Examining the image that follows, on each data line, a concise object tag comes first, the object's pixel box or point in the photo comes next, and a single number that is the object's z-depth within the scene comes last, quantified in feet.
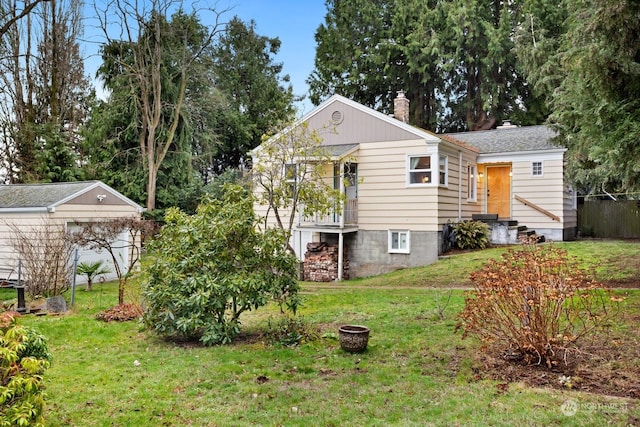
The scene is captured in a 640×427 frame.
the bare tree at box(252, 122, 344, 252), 40.88
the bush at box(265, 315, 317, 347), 22.21
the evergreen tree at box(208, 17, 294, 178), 94.38
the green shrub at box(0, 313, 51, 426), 10.89
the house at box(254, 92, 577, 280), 47.67
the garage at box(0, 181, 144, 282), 41.83
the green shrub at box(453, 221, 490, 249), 49.57
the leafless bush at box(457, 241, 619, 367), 16.34
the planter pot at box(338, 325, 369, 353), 19.66
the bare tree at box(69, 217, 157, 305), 33.52
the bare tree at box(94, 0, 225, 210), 69.00
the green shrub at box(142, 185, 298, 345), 22.06
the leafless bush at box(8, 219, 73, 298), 33.94
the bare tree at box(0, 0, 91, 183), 65.57
